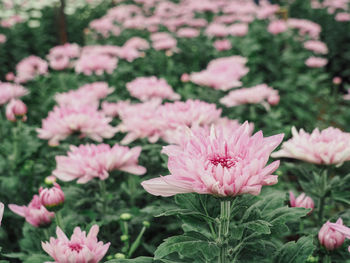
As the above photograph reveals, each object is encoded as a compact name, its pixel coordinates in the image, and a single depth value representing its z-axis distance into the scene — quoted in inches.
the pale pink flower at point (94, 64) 134.0
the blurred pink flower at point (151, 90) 103.7
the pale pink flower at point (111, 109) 97.7
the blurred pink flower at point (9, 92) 108.4
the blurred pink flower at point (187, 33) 190.7
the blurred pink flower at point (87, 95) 99.6
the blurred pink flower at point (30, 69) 153.4
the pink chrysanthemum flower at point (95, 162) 63.5
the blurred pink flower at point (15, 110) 90.0
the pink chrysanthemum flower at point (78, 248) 44.6
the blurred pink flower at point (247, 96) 95.3
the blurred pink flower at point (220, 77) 106.7
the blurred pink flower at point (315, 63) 174.2
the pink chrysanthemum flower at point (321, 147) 54.5
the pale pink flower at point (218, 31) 184.4
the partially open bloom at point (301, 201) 57.9
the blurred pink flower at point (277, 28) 180.9
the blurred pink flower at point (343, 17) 235.3
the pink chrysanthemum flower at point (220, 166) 36.7
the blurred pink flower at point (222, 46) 166.1
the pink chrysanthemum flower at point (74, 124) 79.5
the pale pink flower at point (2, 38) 215.3
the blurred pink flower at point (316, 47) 187.5
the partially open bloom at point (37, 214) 58.4
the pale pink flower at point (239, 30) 181.6
